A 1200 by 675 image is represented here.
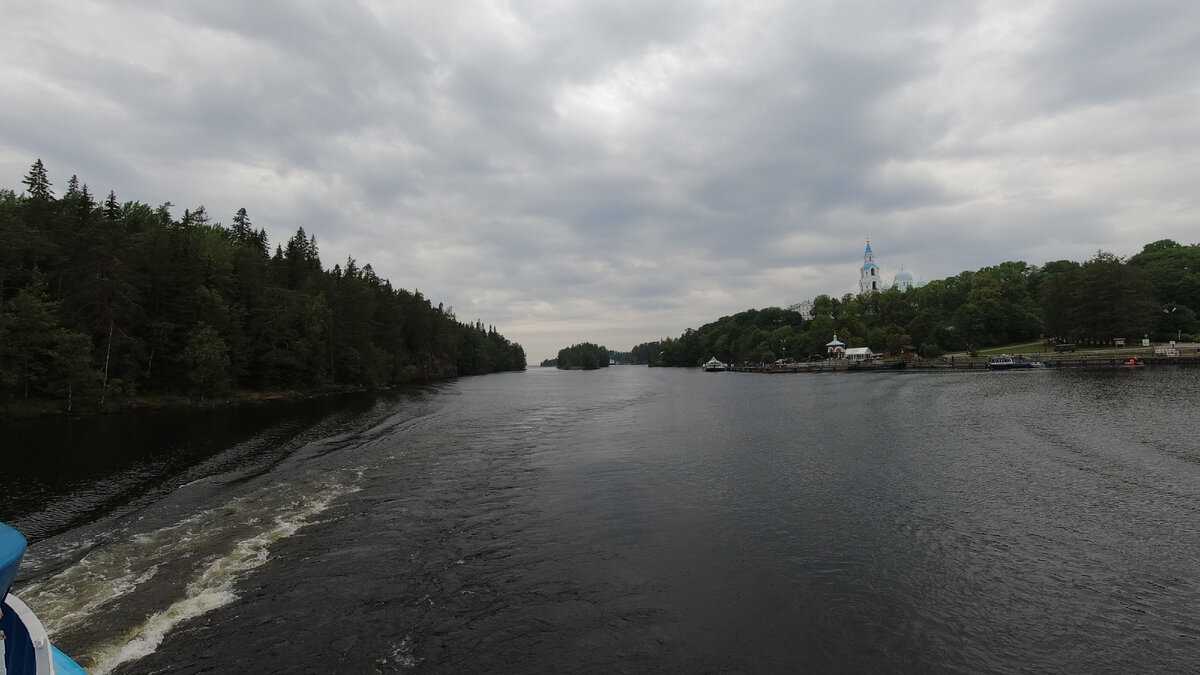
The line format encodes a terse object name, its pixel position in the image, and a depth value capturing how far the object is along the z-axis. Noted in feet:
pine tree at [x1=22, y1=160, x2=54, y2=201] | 224.94
